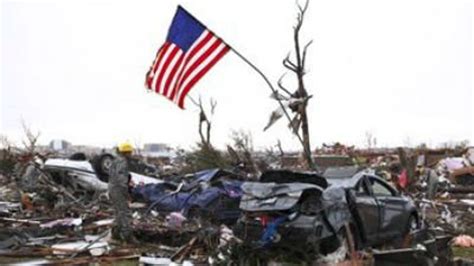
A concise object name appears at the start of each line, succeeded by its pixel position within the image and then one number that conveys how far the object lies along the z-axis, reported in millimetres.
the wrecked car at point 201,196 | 15227
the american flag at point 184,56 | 15469
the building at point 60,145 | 70775
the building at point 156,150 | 72650
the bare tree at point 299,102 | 18750
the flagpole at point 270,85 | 15609
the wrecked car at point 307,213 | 11516
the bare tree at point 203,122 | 35988
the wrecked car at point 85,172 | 22000
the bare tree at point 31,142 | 38994
